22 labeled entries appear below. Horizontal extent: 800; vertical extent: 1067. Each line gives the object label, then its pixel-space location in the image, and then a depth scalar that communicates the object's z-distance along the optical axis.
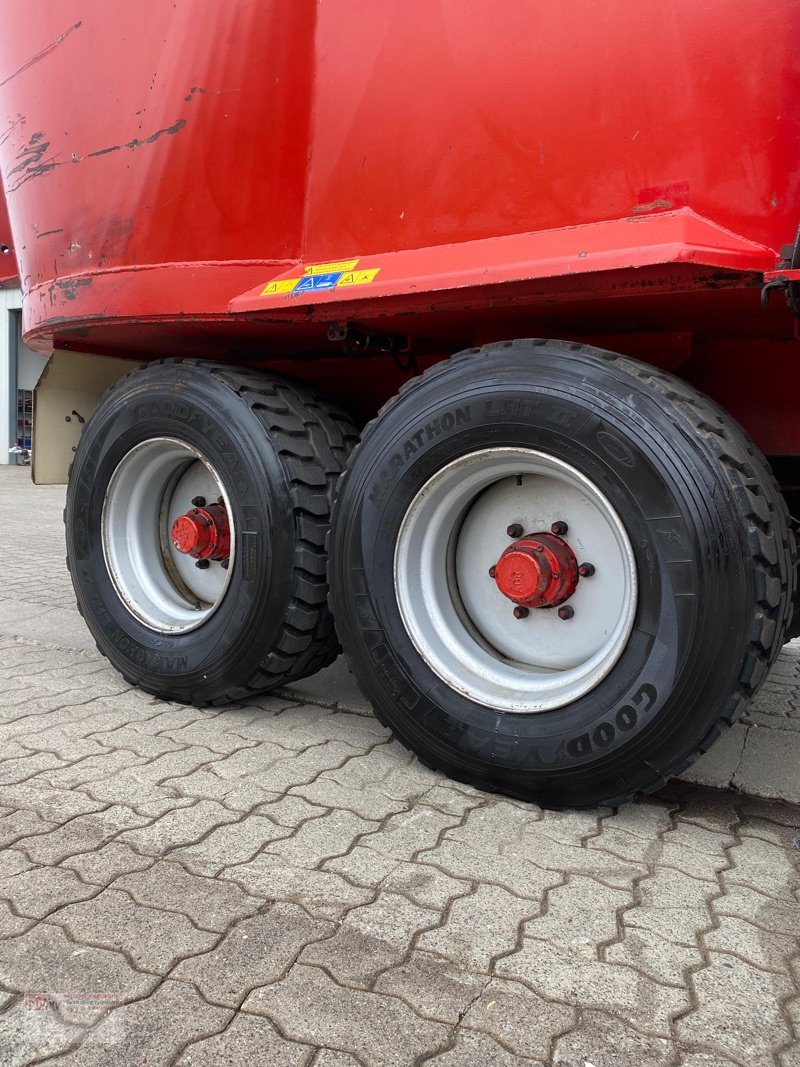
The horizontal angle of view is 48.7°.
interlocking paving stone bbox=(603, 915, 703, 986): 1.74
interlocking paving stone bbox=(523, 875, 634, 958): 1.83
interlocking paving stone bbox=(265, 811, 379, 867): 2.16
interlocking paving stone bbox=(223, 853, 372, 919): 1.95
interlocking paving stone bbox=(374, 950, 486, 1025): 1.61
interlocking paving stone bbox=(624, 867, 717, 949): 1.89
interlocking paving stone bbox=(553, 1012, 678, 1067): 1.49
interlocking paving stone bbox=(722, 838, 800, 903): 2.10
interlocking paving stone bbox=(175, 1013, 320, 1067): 1.47
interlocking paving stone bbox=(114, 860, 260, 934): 1.89
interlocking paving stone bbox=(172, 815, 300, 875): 2.12
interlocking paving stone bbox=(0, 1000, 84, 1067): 1.46
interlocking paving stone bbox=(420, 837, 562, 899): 2.06
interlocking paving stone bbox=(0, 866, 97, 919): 1.89
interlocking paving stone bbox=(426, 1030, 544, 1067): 1.48
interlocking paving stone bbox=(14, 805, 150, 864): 2.13
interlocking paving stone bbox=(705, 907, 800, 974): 1.79
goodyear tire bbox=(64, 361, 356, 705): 2.96
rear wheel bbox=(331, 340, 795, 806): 2.14
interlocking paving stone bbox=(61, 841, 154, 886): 2.03
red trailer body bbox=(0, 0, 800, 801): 2.12
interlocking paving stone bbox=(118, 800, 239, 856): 2.20
